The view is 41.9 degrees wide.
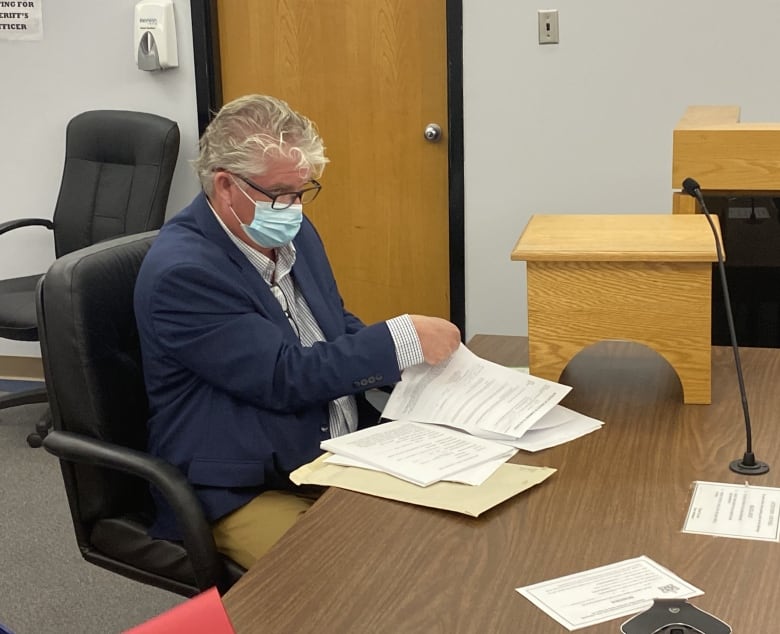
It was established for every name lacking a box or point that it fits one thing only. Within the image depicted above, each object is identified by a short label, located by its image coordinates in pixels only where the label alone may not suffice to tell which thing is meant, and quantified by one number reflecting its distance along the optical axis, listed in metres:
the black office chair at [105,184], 3.48
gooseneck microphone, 1.30
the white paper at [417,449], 1.33
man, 1.58
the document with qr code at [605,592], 0.99
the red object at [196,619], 0.78
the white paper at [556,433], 1.42
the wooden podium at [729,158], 1.74
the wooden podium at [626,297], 1.52
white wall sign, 3.77
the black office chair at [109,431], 1.53
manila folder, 1.24
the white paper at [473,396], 1.47
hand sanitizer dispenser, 3.56
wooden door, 3.42
